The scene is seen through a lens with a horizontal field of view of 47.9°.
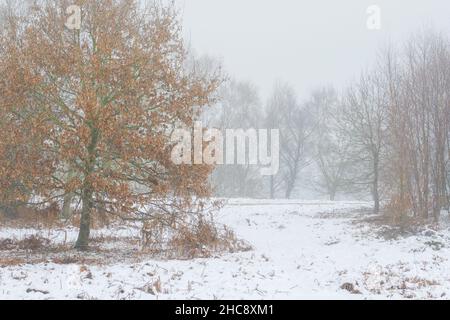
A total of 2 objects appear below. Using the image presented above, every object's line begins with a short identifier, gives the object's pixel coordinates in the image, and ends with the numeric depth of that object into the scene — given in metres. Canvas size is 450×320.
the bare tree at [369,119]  28.55
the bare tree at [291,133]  52.84
